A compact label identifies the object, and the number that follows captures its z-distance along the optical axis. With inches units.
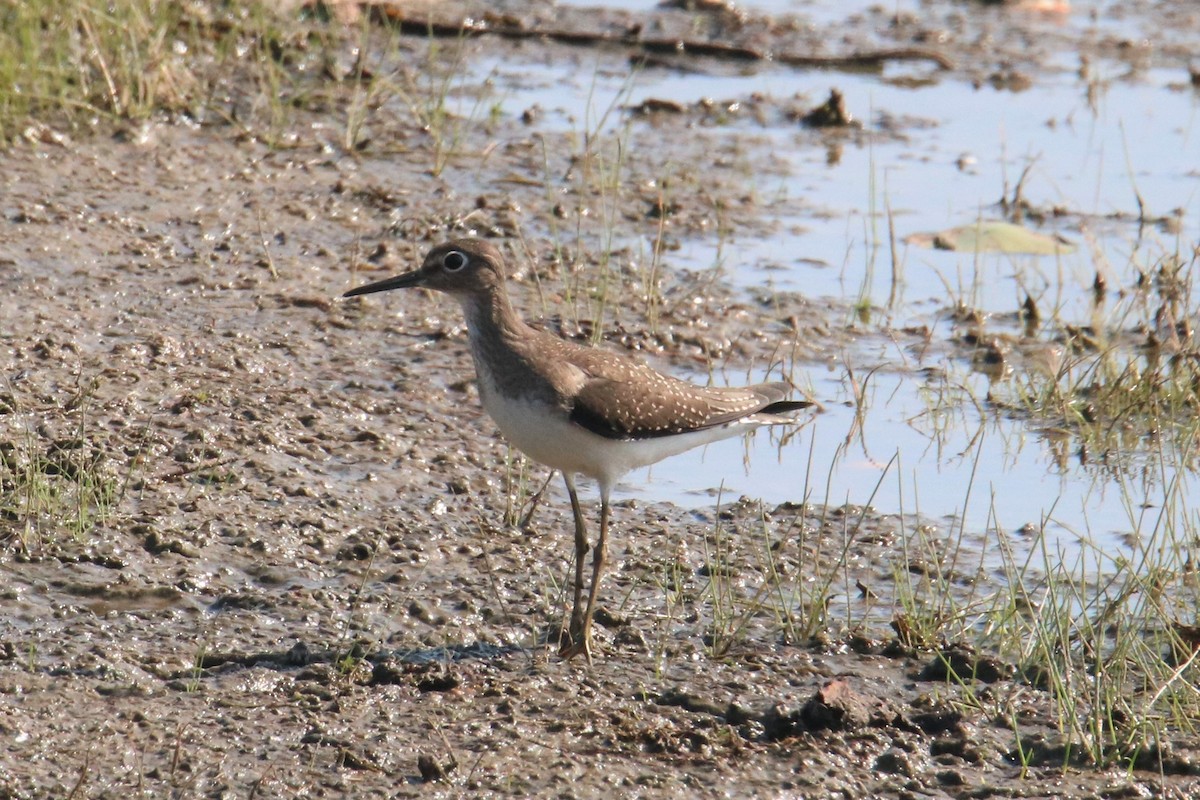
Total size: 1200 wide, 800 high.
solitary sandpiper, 465.1
